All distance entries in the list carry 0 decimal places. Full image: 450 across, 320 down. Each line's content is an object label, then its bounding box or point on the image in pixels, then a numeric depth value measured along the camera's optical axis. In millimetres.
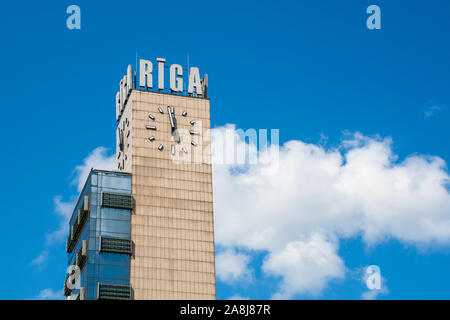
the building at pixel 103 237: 115312
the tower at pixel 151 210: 117812
